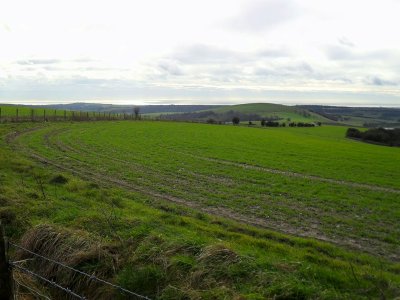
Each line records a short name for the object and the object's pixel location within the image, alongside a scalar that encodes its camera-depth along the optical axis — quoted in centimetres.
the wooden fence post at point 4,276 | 439
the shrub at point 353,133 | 9275
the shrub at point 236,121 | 11569
